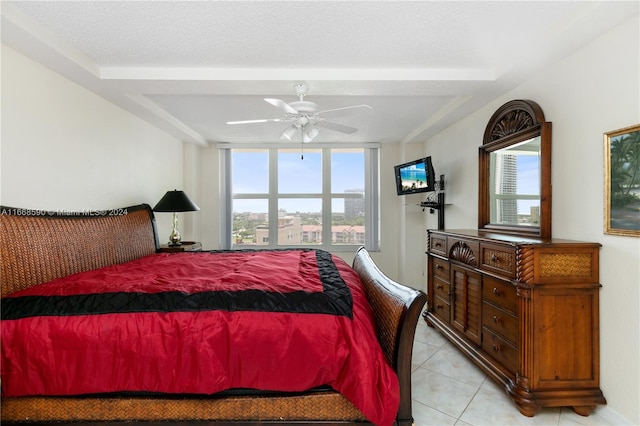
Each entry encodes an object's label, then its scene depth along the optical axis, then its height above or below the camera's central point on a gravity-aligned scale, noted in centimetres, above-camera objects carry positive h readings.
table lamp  365 +10
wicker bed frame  154 -99
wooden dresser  188 -73
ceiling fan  231 +81
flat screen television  379 +48
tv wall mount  396 +14
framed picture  169 +18
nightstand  363 -45
